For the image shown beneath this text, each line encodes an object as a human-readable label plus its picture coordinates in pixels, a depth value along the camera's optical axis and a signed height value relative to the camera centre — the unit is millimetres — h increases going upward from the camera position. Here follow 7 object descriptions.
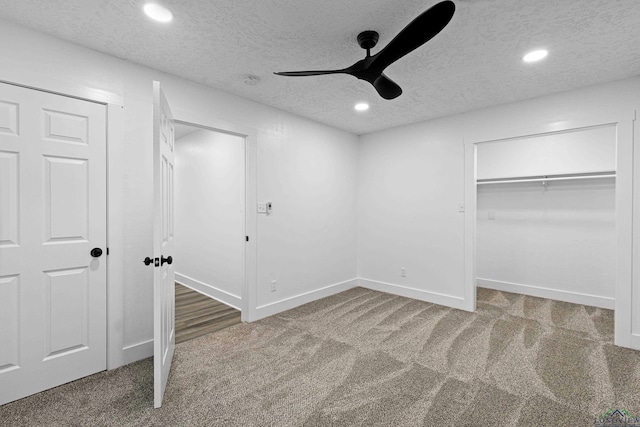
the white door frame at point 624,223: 2768 -75
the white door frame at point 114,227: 2379 -138
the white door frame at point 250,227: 3436 -177
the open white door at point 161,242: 1934 -220
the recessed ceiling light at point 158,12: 1857 +1226
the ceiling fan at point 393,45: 1477 +942
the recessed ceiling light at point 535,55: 2355 +1237
